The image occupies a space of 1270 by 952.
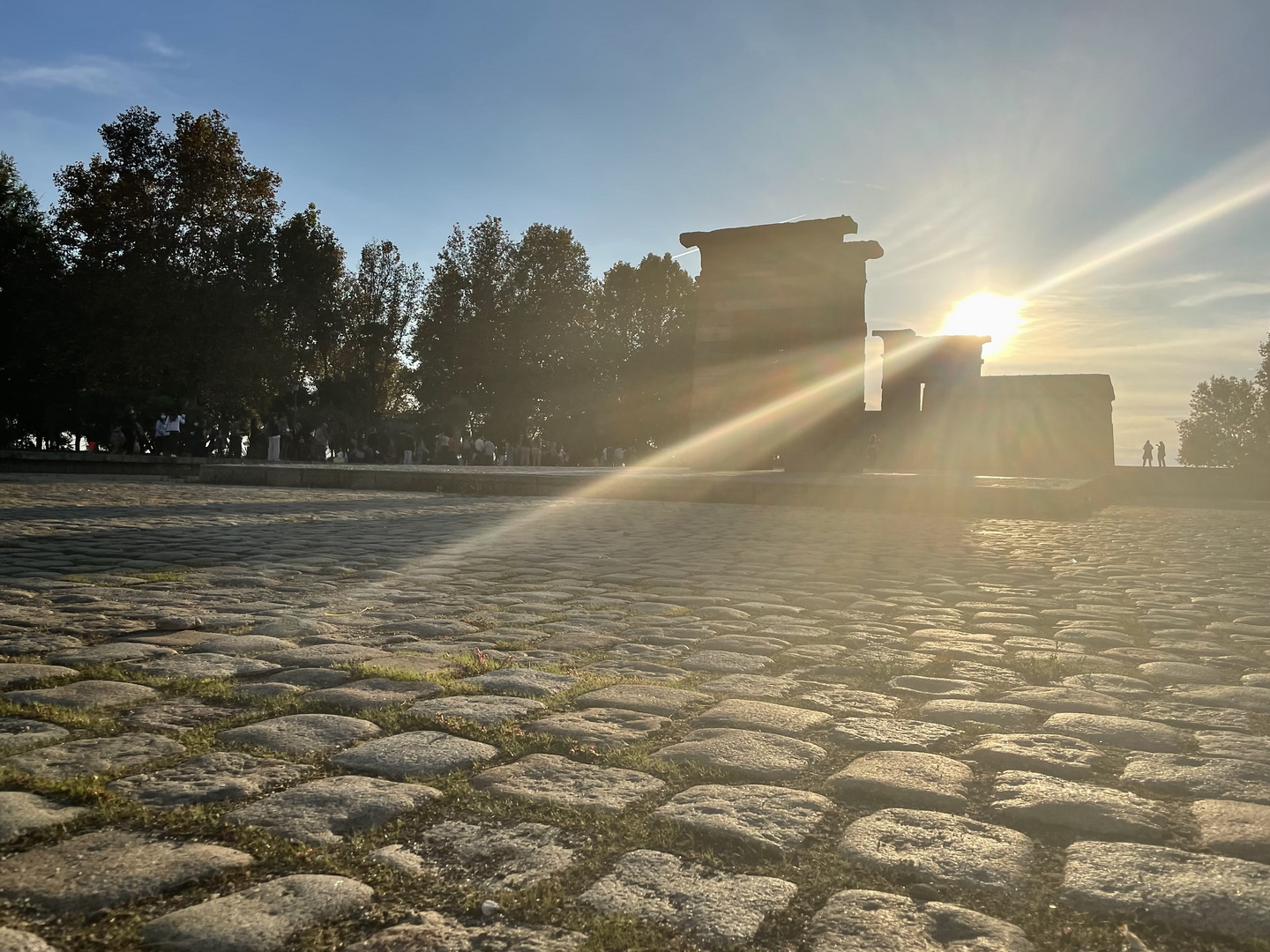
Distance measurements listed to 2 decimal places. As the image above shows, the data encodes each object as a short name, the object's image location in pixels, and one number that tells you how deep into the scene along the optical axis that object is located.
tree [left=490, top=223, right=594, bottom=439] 46.56
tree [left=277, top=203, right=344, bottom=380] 38.12
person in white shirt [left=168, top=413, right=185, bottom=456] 30.09
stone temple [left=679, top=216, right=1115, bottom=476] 22.44
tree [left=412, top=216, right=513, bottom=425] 46.22
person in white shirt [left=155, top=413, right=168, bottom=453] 30.11
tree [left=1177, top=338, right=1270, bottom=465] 63.12
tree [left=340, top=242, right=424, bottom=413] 46.38
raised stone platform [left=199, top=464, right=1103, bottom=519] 13.18
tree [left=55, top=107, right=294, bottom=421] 28.97
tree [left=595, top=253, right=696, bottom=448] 49.59
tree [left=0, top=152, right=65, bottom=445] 31.42
